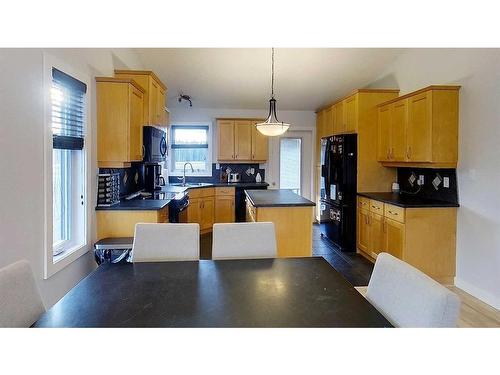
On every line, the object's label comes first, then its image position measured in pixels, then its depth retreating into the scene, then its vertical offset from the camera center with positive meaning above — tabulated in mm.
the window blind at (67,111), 2539 +512
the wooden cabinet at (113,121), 3277 +516
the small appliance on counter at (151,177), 5018 -36
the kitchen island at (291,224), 3500 -510
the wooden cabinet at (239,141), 6395 +653
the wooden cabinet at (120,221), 3285 -449
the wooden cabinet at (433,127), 3582 +536
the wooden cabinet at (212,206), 5728 -555
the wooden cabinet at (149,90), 3877 +1011
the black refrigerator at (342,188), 4840 -189
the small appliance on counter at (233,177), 6617 -39
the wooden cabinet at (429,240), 3635 -684
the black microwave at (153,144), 3967 +374
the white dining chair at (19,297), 1232 -476
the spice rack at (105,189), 3275 -143
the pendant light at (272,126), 3631 +527
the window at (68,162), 2586 +106
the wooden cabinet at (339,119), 5297 +911
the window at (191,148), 6668 +526
